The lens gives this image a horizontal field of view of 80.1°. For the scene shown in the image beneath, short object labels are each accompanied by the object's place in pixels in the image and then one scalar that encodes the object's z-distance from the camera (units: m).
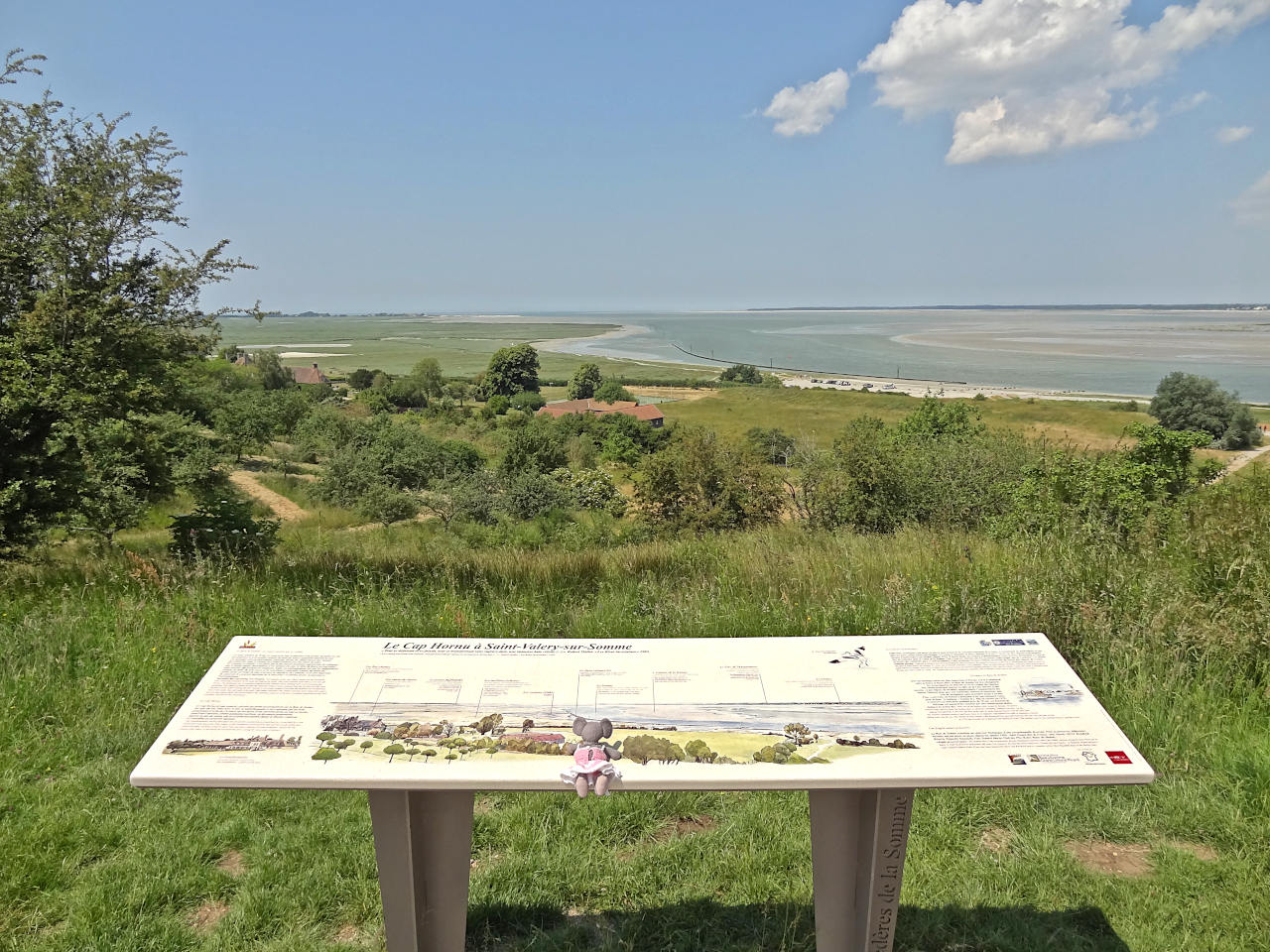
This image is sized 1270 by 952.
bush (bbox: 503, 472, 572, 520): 50.19
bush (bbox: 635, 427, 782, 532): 35.94
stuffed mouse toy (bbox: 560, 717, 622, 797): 1.60
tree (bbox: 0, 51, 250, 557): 6.37
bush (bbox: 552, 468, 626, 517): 54.34
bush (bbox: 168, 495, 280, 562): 5.97
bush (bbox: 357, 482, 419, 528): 49.94
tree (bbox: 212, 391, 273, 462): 40.48
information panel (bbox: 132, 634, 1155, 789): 1.62
